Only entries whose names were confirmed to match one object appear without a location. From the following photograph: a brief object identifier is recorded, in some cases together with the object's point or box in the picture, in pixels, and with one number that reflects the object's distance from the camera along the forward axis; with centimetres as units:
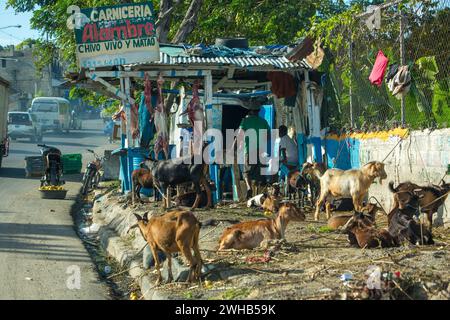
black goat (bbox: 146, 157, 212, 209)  1536
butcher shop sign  1627
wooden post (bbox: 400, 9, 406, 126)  1338
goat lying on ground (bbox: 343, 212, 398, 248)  1027
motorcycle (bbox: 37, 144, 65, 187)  2169
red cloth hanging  1402
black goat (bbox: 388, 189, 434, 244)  1030
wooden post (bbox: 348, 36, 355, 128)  1573
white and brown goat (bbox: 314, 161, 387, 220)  1309
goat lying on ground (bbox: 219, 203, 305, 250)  1088
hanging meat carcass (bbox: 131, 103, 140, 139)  1683
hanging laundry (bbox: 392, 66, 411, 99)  1316
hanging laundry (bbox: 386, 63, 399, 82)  1345
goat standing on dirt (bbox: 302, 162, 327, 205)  1515
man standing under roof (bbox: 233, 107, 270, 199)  1672
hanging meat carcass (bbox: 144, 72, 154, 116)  1680
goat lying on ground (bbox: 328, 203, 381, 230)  1216
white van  5691
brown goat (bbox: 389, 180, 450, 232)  1120
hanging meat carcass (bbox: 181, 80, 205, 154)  1664
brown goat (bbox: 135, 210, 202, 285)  935
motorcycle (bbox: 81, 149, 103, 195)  2259
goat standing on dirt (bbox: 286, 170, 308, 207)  1540
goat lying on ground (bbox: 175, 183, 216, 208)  1573
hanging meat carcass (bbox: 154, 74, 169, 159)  1708
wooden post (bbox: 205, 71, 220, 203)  1659
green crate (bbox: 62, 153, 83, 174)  2666
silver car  4909
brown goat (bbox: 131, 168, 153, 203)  1656
